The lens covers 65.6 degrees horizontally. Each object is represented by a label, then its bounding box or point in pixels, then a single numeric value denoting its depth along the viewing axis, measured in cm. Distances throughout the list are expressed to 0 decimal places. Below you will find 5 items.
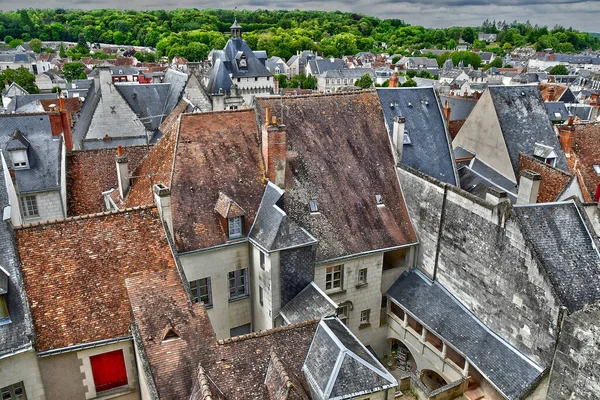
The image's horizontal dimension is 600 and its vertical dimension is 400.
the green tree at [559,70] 13412
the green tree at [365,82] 10219
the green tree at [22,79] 8725
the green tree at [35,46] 17202
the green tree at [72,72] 11794
